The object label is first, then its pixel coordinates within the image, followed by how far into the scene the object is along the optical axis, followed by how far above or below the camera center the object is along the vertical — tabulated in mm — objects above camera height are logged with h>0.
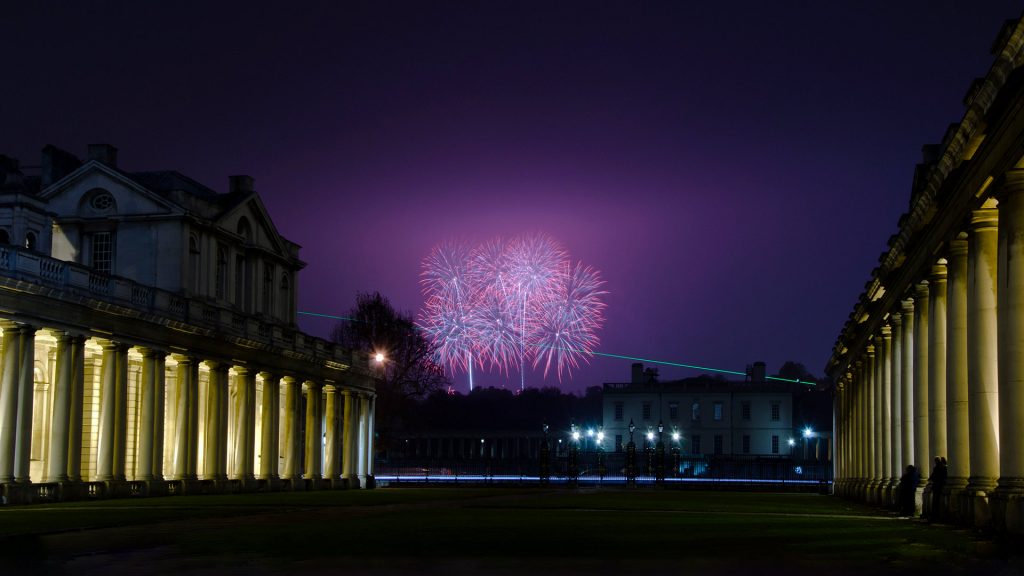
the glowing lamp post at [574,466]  89938 -2622
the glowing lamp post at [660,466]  87000 -2488
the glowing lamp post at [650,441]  106119 -1552
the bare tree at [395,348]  122000 +6919
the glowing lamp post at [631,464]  87438 -2396
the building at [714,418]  160750 +1112
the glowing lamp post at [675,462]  100219 -2601
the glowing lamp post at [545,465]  91438 -2569
